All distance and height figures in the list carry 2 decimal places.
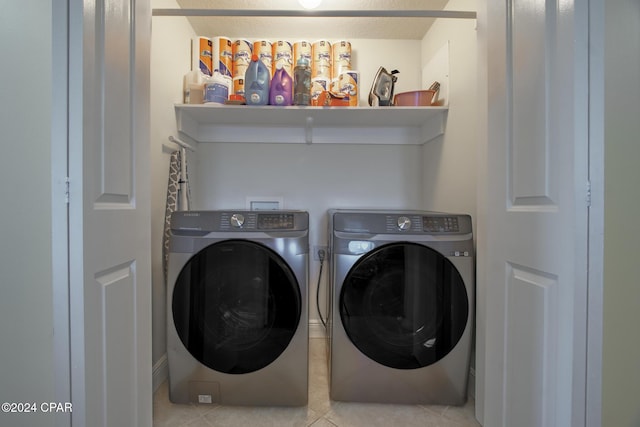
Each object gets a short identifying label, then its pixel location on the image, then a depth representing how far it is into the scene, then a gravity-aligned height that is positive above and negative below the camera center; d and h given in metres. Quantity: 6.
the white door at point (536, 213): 0.69 +0.00
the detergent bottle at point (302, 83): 1.57 +0.74
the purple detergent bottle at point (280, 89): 1.59 +0.71
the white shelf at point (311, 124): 1.62 +0.60
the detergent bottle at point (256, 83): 1.56 +0.73
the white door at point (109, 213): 0.69 -0.01
